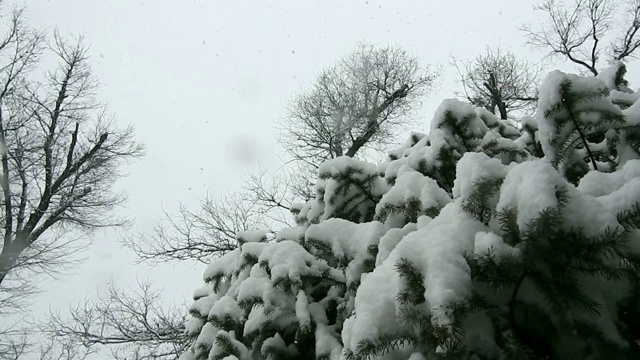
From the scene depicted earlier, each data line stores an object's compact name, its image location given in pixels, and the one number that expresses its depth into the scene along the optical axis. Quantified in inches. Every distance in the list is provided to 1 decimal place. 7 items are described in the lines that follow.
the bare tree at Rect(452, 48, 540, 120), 457.7
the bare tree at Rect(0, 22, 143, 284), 434.3
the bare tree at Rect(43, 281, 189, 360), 315.6
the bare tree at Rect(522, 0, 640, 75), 447.8
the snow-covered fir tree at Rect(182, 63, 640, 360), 47.3
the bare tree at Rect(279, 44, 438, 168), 486.6
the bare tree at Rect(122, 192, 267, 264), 383.9
